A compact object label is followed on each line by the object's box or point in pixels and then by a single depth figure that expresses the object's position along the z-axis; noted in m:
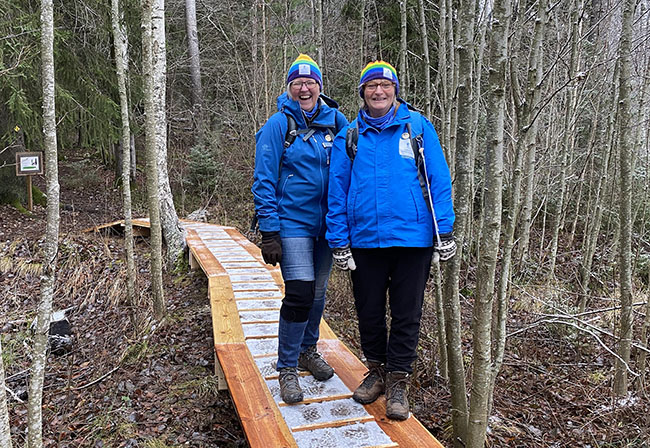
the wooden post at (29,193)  11.04
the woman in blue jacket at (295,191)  2.94
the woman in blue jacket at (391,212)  2.76
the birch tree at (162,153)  7.57
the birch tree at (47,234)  2.80
